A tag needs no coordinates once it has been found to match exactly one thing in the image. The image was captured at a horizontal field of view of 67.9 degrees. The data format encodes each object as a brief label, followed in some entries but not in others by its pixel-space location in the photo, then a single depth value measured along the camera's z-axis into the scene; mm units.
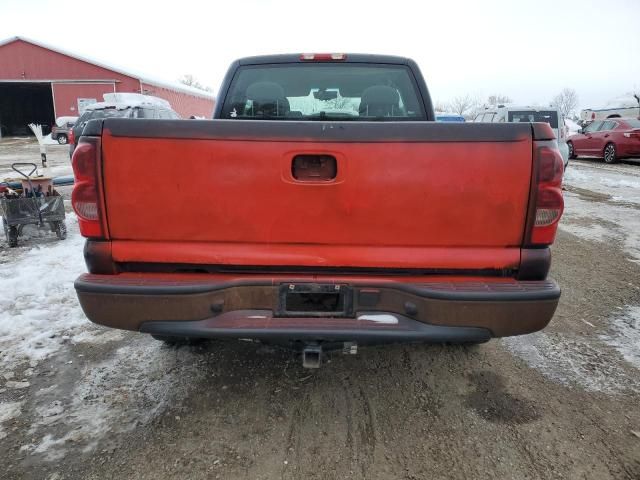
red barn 32594
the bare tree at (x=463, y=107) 84838
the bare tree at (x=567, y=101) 89750
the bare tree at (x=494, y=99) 89800
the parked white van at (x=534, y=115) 13172
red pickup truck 2211
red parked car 15852
